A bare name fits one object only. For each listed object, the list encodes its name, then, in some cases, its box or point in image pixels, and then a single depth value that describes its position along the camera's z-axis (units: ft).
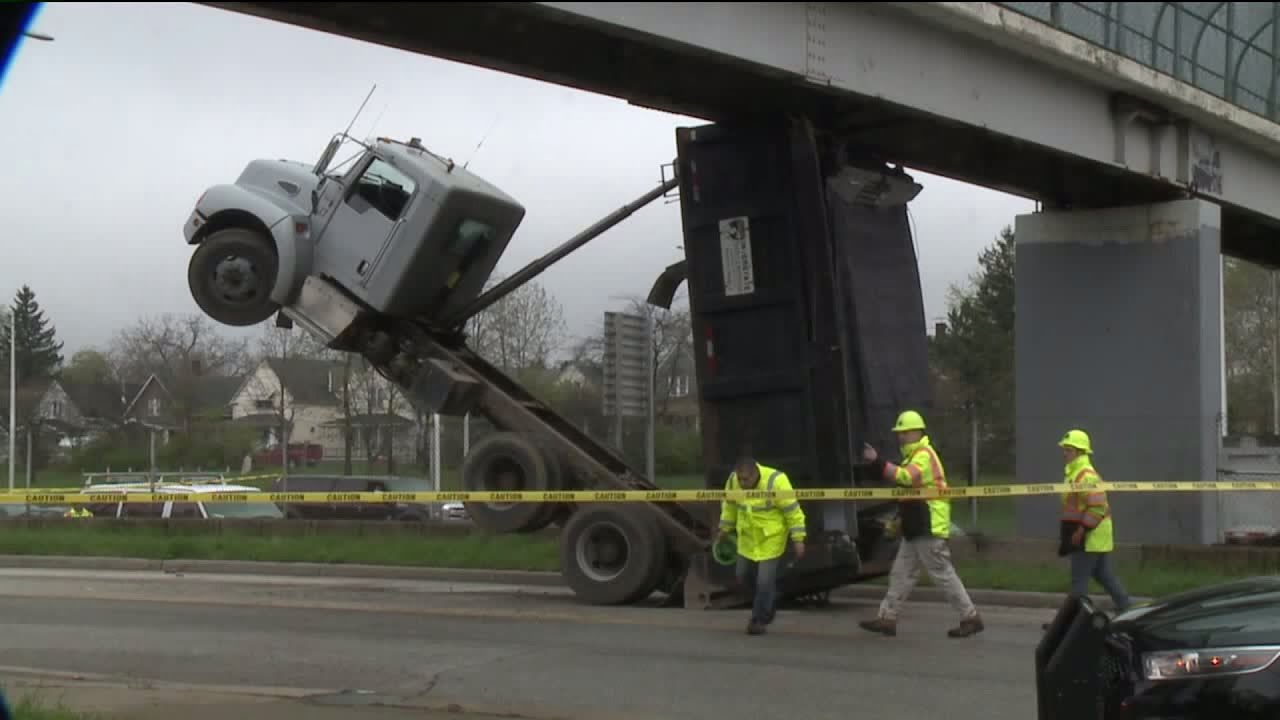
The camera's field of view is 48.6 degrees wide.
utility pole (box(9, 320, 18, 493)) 115.90
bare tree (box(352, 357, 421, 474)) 131.13
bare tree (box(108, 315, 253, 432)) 146.41
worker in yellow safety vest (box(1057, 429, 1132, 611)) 37.14
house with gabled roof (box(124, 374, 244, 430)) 136.61
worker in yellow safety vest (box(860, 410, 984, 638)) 37.04
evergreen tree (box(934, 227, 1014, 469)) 97.45
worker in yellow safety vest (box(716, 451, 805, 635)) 38.19
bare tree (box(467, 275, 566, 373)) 122.31
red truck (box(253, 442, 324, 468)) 157.17
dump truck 41.63
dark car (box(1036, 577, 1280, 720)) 18.30
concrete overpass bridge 34.65
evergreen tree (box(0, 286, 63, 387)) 164.86
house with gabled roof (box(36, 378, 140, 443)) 139.85
